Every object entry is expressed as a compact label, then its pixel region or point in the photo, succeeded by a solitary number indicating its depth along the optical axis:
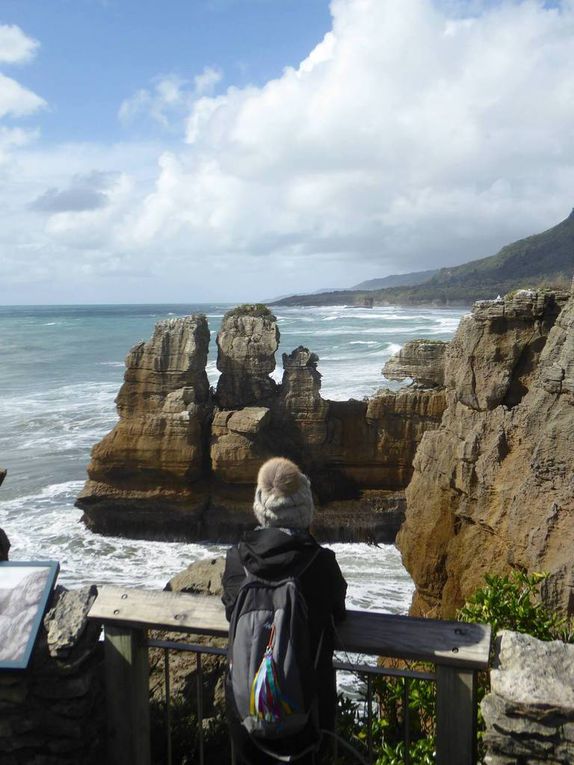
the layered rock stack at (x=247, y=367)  19.64
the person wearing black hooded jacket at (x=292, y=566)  2.57
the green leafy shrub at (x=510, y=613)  3.94
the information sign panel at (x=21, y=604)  3.01
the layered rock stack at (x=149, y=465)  17.91
